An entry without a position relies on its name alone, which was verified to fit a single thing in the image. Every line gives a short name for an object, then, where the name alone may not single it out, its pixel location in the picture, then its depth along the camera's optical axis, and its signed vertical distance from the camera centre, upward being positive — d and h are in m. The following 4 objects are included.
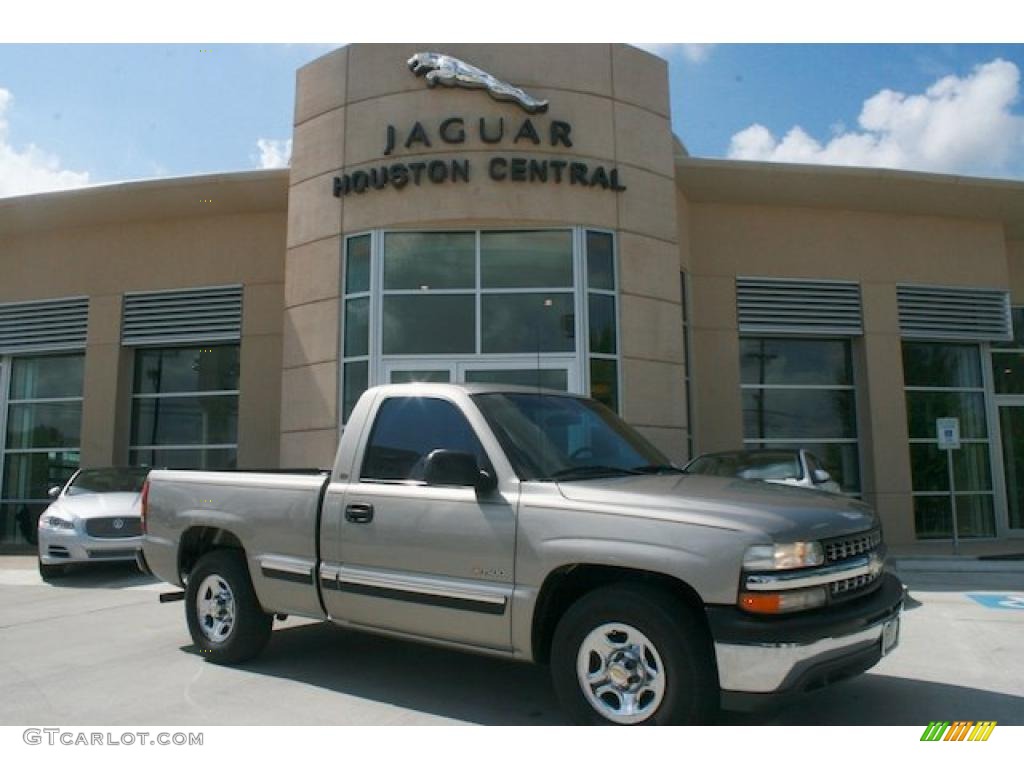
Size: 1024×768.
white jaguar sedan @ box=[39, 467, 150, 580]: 10.12 -0.76
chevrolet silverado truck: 3.65 -0.48
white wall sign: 12.45 +0.48
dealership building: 11.88 +3.01
